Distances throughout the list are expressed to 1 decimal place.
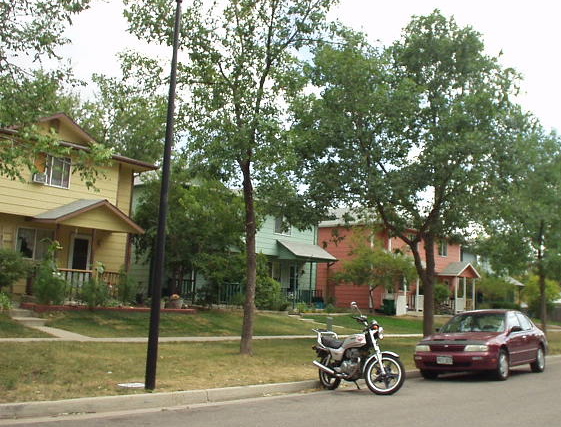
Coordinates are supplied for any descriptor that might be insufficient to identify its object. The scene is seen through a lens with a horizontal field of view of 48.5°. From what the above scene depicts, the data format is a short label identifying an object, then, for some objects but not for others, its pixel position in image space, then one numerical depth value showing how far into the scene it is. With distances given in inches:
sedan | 496.4
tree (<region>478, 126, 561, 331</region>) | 831.1
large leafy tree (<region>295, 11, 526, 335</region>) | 639.8
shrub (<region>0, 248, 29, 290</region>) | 711.1
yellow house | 821.9
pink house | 1443.2
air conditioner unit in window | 839.7
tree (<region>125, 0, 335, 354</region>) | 540.1
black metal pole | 376.8
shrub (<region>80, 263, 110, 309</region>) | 754.8
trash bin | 1400.1
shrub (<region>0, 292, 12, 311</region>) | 510.5
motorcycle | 418.0
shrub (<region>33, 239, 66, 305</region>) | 709.3
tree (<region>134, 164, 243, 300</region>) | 943.7
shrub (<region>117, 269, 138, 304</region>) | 830.5
